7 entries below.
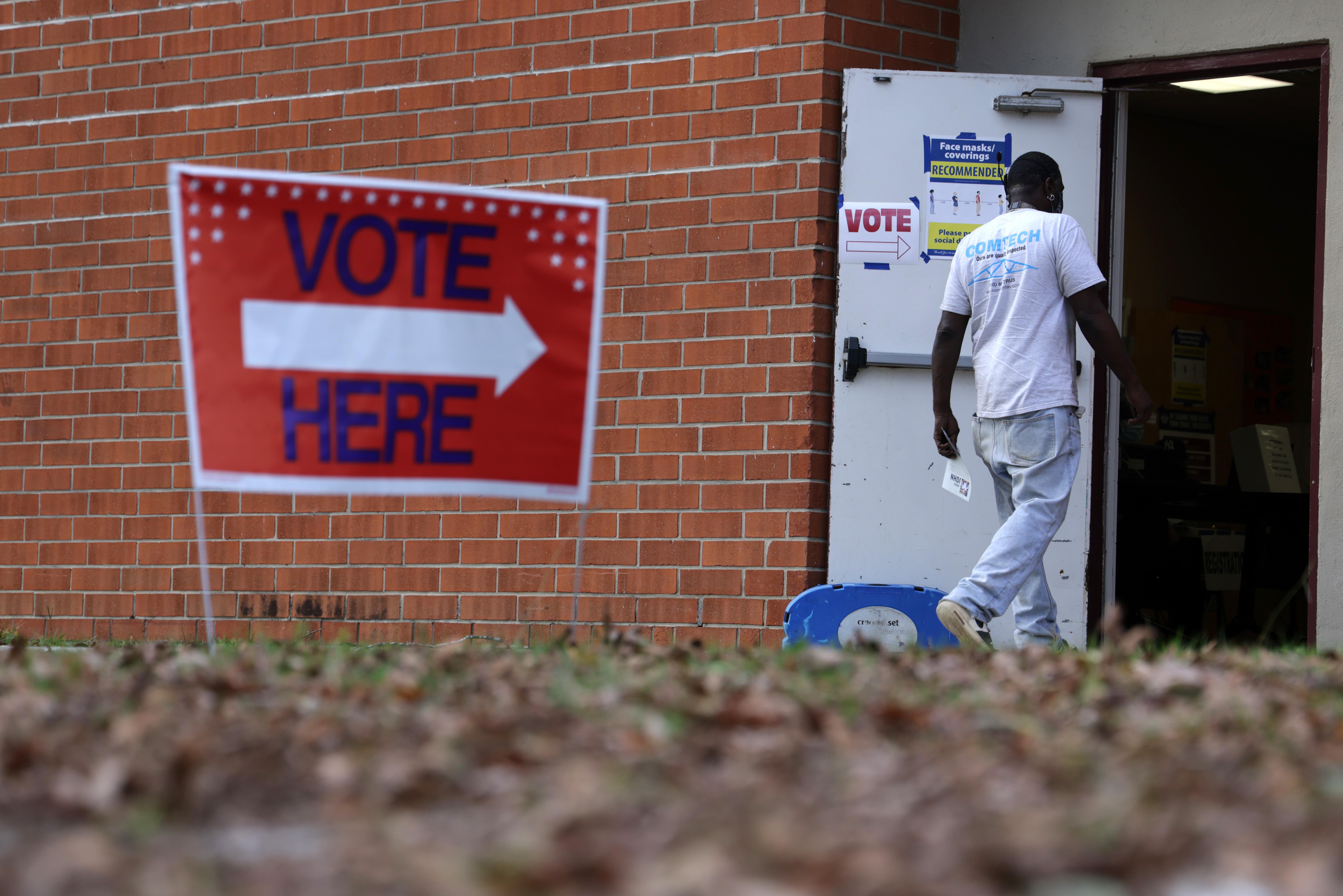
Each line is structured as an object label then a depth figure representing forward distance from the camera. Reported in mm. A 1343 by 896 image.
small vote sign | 14102
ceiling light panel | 19328
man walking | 11977
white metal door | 13992
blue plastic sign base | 13562
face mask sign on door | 14148
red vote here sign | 9461
